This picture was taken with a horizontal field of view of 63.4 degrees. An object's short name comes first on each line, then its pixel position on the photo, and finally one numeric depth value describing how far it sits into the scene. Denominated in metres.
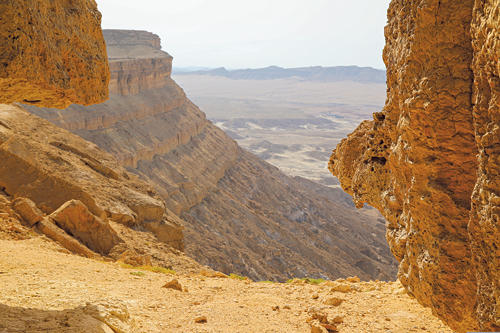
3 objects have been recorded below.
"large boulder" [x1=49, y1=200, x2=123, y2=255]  11.12
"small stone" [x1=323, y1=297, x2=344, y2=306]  8.09
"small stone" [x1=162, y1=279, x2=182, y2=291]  8.80
